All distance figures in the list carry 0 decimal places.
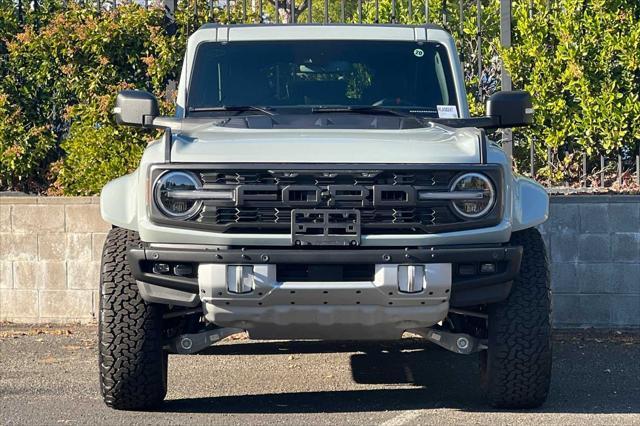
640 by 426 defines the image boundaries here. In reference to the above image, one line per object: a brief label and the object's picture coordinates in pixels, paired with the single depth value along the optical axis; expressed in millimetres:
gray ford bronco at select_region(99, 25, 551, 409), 7841
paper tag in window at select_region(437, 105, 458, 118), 9700
